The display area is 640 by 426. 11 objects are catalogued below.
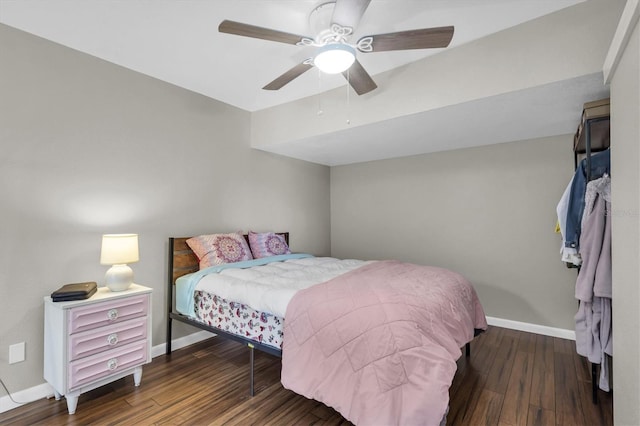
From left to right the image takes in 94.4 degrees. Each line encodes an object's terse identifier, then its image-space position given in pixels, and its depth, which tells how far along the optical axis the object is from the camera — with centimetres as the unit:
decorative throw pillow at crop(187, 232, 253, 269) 290
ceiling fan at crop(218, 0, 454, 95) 163
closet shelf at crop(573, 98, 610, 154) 195
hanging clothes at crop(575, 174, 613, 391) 188
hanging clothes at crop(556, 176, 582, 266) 220
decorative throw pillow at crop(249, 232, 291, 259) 341
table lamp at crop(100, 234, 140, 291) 222
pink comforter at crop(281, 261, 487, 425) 139
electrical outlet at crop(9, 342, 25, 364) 205
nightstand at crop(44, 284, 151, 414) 195
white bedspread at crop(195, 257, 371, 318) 204
